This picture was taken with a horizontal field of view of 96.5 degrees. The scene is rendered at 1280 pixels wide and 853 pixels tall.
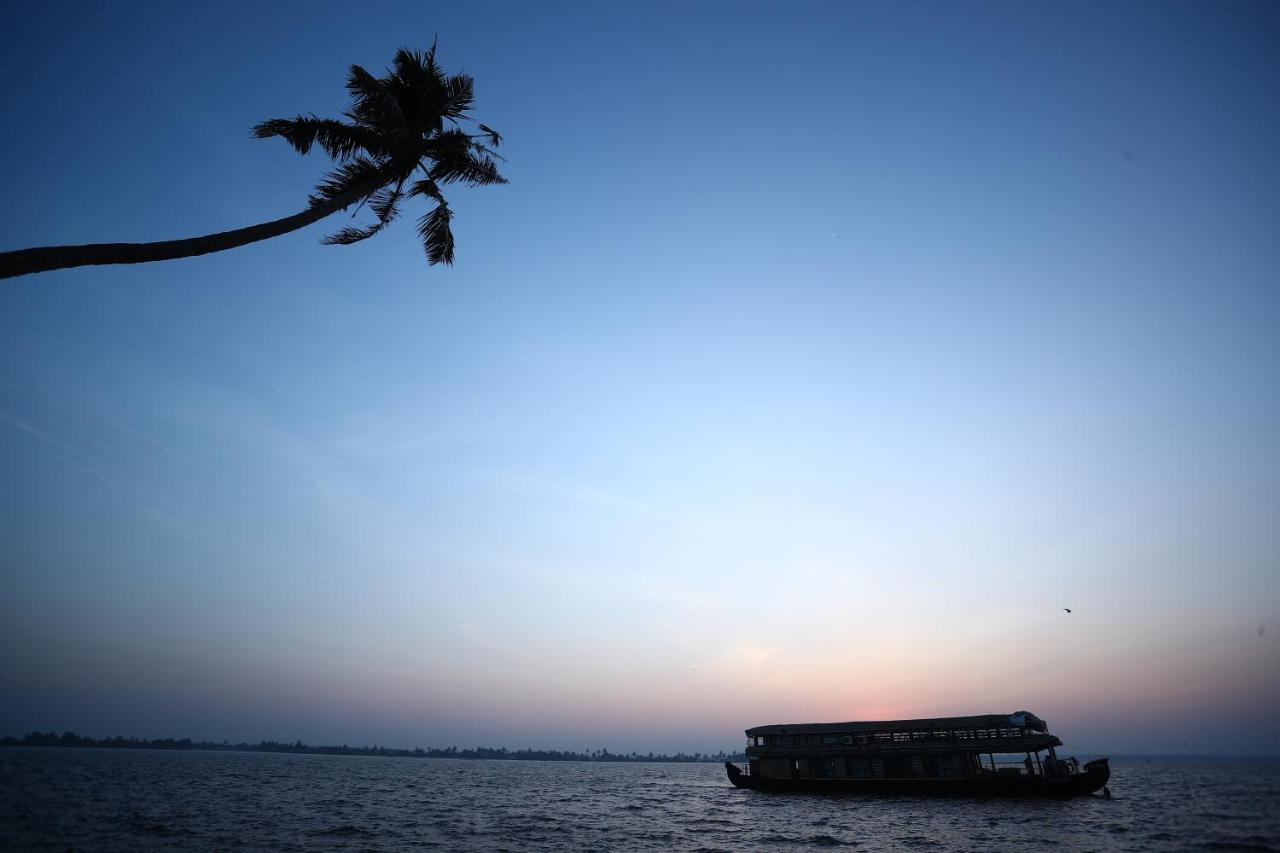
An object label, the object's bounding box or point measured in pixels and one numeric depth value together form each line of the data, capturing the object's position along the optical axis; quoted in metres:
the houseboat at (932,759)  49.25
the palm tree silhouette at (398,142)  15.04
